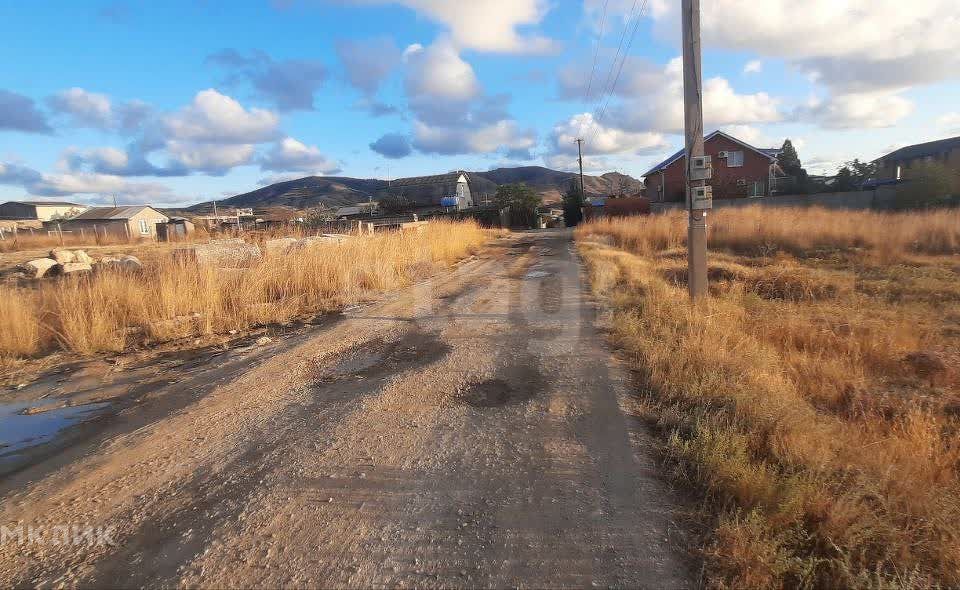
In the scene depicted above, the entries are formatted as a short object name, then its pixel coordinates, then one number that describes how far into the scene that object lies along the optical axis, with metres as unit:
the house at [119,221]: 41.06
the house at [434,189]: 62.25
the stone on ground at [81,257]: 14.06
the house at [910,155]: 44.27
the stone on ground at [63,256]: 13.90
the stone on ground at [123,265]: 8.66
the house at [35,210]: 65.09
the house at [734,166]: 38.53
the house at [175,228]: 32.98
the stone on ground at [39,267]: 12.52
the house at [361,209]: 49.71
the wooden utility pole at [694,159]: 6.83
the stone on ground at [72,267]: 11.52
